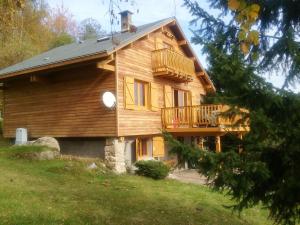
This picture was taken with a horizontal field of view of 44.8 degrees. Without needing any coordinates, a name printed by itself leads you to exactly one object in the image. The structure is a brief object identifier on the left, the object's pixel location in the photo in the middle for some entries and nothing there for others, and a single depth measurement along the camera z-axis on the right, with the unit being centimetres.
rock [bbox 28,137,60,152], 1434
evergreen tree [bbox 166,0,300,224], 408
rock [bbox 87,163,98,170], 1268
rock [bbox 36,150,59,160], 1352
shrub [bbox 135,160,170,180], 1307
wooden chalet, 1416
